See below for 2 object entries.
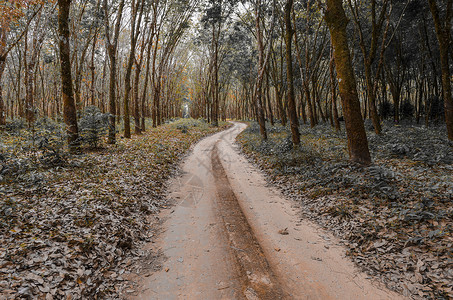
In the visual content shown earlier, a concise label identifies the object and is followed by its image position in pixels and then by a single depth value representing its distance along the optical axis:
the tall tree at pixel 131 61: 14.98
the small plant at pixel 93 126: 10.51
